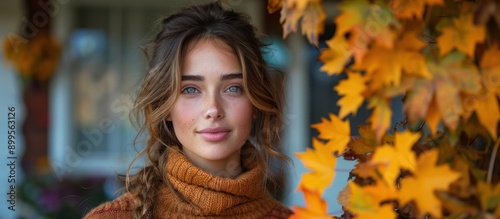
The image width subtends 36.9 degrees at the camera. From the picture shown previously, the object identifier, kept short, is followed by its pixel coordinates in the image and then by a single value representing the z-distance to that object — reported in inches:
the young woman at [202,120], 79.3
